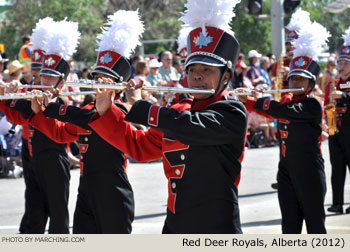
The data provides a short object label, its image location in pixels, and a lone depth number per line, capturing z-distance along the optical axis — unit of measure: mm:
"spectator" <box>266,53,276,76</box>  18331
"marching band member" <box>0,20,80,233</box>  6922
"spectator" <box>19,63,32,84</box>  11834
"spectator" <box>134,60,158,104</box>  14062
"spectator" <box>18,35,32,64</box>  12715
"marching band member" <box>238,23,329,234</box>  6863
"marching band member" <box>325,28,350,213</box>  9266
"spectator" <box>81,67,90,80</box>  16227
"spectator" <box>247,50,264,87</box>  17047
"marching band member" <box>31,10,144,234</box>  5680
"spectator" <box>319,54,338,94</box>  17141
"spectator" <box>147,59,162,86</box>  14874
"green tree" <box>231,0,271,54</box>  32969
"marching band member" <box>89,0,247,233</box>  4035
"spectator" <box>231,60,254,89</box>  16125
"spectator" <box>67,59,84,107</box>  13593
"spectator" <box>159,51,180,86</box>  15227
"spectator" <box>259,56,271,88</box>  17692
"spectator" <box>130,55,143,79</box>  15703
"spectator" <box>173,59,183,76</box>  15993
